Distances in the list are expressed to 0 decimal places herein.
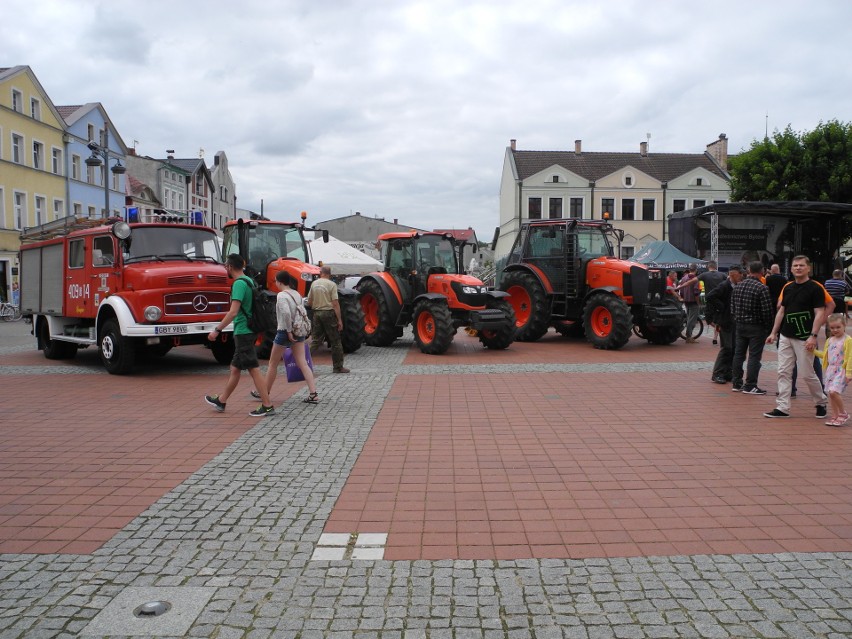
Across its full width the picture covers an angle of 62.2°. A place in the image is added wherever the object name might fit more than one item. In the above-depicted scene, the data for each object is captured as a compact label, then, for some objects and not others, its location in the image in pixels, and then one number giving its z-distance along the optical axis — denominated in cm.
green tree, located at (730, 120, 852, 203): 3534
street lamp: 2235
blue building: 4038
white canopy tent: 2722
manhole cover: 339
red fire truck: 1134
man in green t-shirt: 810
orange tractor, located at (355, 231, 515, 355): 1418
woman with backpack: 845
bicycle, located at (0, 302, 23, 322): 2995
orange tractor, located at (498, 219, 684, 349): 1491
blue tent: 2512
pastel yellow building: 3428
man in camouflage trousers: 1109
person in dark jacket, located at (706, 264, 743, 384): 1020
